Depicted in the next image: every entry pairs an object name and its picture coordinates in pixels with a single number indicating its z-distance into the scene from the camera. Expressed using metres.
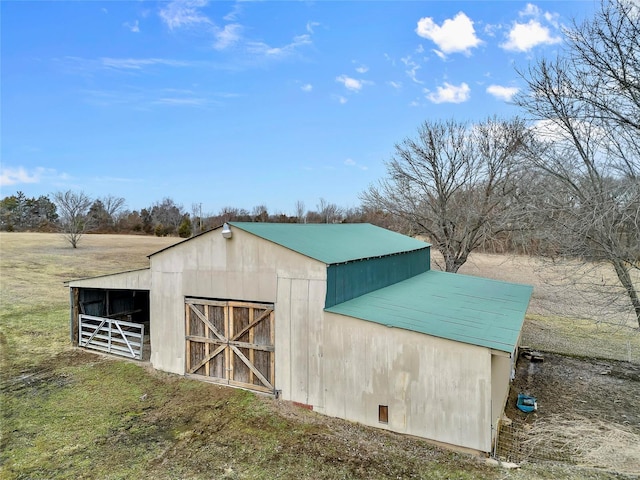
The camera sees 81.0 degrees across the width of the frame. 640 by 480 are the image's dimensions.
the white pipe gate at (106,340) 11.26
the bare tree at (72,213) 38.97
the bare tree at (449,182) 20.45
